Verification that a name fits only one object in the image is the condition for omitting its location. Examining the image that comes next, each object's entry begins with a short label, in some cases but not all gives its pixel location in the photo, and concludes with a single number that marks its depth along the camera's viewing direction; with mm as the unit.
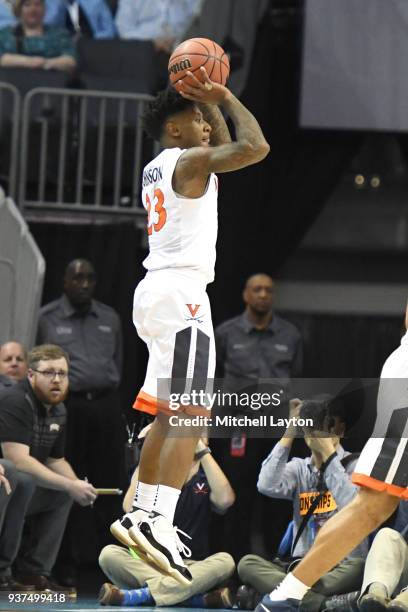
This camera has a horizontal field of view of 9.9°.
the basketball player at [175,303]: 11051
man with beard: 14934
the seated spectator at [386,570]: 12784
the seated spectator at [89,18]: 21576
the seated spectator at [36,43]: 20369
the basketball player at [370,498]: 10455
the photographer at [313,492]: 13686
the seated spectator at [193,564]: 14254
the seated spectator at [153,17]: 21409
